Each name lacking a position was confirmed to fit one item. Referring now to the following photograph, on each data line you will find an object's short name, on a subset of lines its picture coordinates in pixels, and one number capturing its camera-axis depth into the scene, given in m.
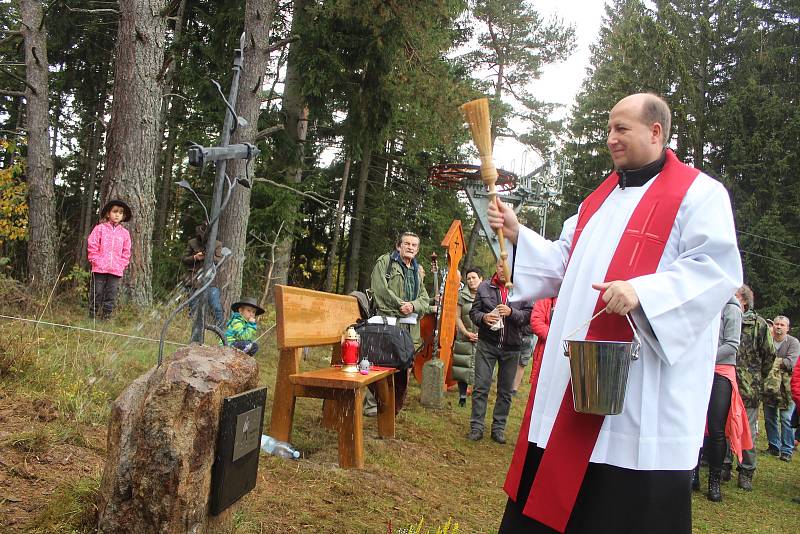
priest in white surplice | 2.44
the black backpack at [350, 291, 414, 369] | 6.06
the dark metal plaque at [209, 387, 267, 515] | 2.75
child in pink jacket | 7.71
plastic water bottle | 4.76
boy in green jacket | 6.07
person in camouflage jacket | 7.68
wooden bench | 4.71
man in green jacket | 7.16
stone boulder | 2.55
